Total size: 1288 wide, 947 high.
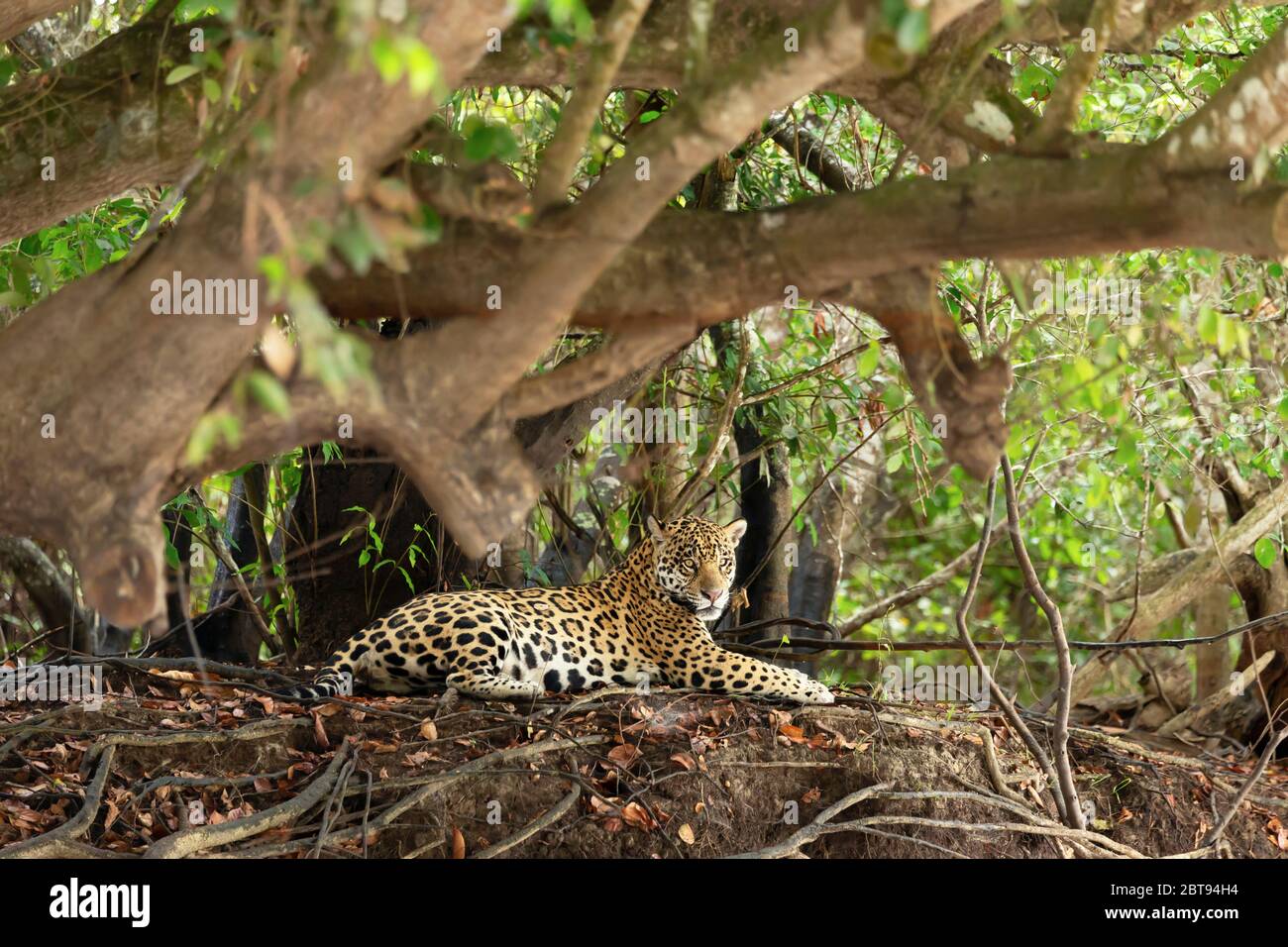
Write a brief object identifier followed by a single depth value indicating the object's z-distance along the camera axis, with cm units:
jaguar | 664
